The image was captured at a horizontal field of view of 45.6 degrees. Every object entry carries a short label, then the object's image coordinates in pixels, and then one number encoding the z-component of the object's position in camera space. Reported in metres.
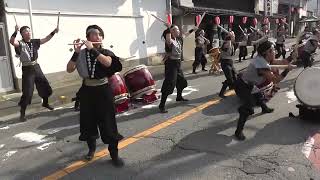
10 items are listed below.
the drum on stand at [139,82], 8.69
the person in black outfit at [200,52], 14.71
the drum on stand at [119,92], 8.00
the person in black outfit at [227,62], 9.36
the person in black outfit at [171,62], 7.99
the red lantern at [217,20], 21.23
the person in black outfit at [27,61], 7.89
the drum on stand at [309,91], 6.58
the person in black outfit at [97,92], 4.89
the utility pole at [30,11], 11.17
